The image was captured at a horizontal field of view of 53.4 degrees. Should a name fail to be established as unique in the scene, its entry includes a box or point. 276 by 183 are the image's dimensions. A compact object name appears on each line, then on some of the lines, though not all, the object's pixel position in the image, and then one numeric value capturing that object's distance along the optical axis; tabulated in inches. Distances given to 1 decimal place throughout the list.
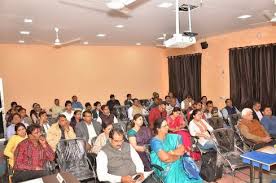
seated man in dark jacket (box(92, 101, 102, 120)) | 266.3
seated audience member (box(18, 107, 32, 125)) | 238.7
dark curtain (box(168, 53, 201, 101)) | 344.8
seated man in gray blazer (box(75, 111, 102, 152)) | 193.0
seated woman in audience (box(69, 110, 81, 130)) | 217.5
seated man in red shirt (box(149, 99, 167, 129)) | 242.1
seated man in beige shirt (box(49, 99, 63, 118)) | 314.9
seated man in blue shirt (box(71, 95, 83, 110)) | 328.1
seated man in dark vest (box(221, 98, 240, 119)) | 257.9
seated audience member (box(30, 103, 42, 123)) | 244.3
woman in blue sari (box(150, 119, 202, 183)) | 122.6
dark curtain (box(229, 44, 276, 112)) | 263.6
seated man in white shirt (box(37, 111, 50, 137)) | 211.5
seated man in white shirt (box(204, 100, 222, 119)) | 248.5
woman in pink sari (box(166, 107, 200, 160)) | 177.0
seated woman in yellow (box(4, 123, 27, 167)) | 155.0
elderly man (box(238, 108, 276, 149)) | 178.7
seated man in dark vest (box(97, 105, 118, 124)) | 230.0
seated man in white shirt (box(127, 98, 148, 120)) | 279.1
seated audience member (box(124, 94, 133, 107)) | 340.3
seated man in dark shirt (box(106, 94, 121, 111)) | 338.6
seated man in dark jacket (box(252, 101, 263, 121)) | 237.3
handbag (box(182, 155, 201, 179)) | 121.2
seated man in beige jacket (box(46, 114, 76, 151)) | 176.6
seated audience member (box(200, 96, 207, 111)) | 266.5
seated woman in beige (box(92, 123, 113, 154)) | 161.9
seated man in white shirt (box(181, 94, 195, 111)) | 319.6
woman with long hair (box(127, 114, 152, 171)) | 144.9
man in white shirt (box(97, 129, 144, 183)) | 115.5
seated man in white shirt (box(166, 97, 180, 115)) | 285.3
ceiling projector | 129.8
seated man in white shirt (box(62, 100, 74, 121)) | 263.0
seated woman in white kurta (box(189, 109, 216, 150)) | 181.5
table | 120.6
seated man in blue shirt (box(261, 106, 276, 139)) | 207.3
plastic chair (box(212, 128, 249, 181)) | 157.9
